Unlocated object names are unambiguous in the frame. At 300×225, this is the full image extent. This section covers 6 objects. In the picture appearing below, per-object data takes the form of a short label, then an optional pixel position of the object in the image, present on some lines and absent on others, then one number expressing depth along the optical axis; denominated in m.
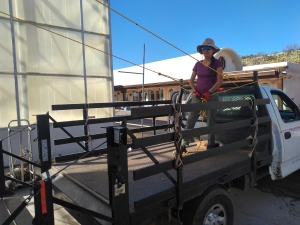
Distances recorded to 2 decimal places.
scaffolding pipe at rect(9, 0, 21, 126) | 6.71
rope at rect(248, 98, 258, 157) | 3.06
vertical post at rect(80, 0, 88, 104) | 8.02
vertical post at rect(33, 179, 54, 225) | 1.62
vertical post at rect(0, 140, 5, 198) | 2.42
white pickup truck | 2.47
